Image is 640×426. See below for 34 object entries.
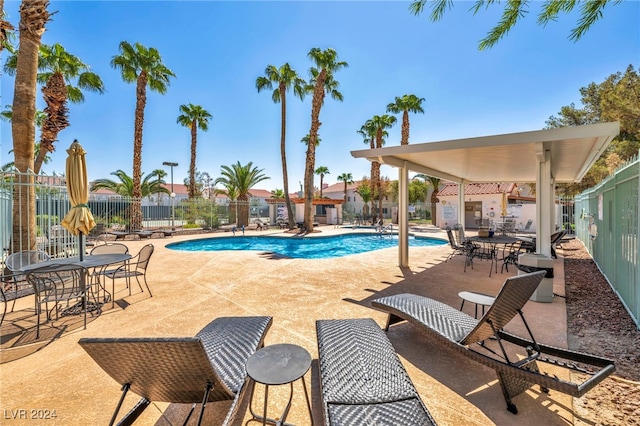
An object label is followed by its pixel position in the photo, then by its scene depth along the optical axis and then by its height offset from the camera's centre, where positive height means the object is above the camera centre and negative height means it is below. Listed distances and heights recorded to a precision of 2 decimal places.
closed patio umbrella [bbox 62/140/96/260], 4.43 +0.30
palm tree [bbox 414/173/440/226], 24.91 +1.05
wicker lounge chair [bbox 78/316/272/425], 1.57 -1.05
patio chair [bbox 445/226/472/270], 7.77 -1.13
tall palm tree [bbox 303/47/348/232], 17.02 +7.51
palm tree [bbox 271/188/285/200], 44.86 +3.12
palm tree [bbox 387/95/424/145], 23.58 +9.24
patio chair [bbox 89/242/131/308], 5.42 -0.77
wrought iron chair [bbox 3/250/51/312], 4.54 -0.90
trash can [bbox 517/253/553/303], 4.81 -1.10
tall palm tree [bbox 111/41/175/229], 15.98 +8.52
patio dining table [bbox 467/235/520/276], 7.47 -0.90
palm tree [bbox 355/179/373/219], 34.91 +2.20
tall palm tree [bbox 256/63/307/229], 19.50 +9.59
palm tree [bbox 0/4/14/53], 5.15 +3.81
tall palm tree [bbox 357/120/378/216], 24.80 +7.99
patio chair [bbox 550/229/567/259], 8.71 -0.95
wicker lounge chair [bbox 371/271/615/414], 2.09 -1.28
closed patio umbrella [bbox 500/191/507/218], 14.36 +0.37
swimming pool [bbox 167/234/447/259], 13.73 -1.88
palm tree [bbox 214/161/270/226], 22.61 +2.89
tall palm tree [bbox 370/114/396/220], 25.78 +8.47
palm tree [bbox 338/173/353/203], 42.60 +5.41
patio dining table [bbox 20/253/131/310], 4.04 -0.83
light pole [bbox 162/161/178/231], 18.98 +1.20
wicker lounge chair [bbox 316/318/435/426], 1.69 -1.29
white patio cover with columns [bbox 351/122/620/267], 4.84 +1.37
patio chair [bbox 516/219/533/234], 18.35 -1.40
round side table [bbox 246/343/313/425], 1.70 -1.07
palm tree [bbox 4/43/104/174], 11.73 +5.75
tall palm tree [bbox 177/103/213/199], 22.34 +8.13
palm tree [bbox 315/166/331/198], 45.53 +6.98
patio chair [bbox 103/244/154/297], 4.91 -0.94
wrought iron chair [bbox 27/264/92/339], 3.64 -1.19
